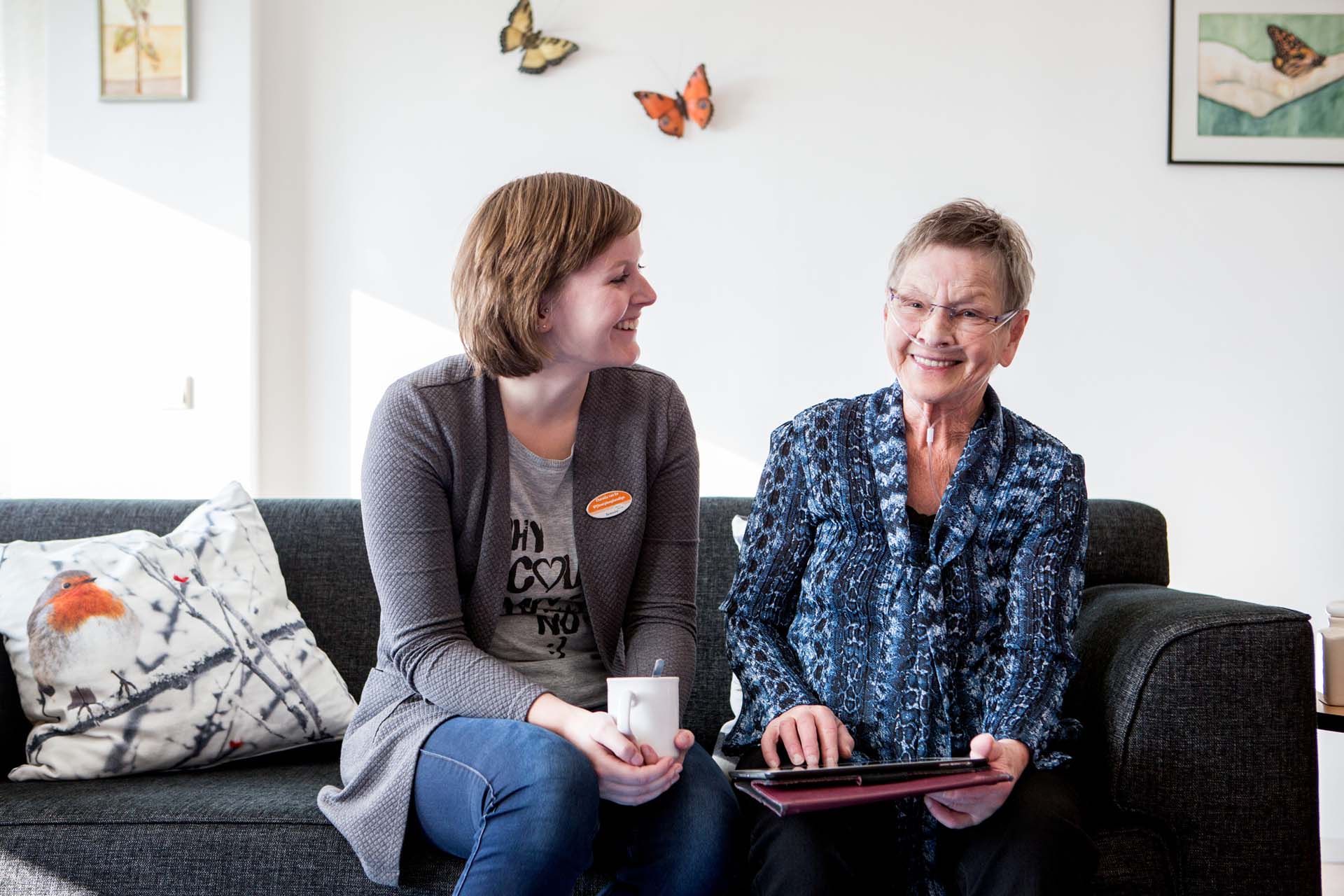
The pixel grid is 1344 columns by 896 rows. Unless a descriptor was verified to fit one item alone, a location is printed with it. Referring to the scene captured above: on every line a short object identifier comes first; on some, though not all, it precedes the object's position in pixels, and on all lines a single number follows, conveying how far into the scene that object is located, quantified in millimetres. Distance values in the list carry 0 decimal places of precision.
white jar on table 1834
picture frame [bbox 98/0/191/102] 2664
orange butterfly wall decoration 2725
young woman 1267
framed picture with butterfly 2736
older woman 1376
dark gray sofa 1424
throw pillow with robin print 1645
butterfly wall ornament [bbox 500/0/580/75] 2732
